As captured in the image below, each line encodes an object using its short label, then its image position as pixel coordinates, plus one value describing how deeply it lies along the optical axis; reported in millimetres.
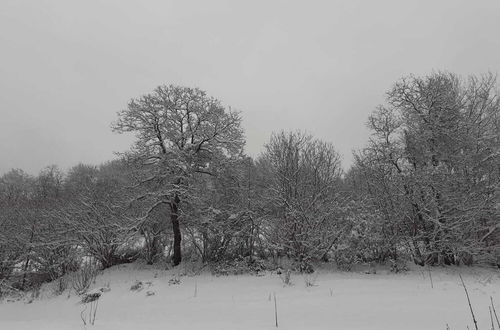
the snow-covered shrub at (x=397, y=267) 13866
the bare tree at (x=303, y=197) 14656
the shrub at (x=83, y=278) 14248
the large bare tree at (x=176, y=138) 16891
